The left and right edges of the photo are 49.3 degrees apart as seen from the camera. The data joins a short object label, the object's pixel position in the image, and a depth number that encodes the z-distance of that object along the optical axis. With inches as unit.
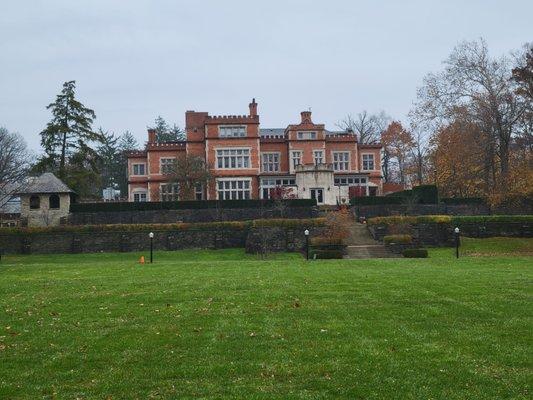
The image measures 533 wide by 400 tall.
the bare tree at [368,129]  3169.3
